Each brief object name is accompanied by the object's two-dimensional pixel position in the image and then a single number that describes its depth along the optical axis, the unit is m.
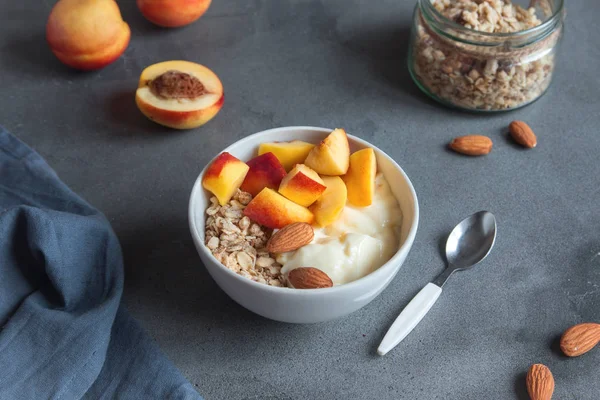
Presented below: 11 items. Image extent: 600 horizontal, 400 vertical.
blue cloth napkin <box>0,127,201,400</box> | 0.83
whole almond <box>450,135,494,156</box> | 1.17
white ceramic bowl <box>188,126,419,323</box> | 0.81
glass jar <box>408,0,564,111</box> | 1.16
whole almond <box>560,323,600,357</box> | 0.91
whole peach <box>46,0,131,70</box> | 1.23
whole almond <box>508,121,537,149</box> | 1.19
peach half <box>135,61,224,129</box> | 1.18
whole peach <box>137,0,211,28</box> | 1.34
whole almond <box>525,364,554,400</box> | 0.86
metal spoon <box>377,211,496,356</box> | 0.92
